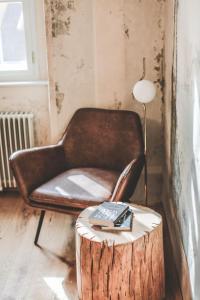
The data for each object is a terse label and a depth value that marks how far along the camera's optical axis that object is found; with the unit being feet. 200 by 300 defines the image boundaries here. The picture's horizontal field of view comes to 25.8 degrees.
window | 11.31
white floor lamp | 8.82
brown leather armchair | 8.58
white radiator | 11.22
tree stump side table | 6.73
